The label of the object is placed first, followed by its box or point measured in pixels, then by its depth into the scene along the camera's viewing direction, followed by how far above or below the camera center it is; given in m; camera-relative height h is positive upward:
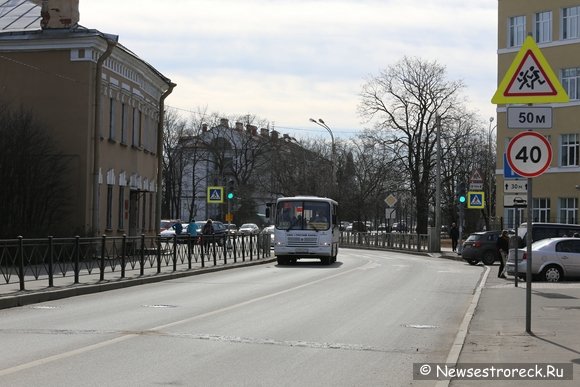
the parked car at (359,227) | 72.44 -0.07
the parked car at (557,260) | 26.16 -0.94
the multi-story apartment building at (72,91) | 32.03 +4.89
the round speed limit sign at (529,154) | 11.91 +1.02
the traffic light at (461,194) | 41.03 +1.59
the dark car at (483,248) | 38.81 -0.89
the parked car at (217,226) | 54.95 -0.13
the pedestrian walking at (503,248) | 28.33 -0.65
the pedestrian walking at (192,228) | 40.36 -0.20
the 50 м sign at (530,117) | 12.16 +1.56
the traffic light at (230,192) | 38.09 +1.43
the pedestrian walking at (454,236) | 51.34 -0.50
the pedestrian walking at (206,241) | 30.78 -0.60
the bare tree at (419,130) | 68.56 +7.73
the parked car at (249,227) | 74.82 -0.21
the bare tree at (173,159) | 84.00 +6.31
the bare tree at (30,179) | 29.55 +1.50
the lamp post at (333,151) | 65.47 +5.62
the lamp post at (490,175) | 82.88 +5.40
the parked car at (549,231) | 33.41 -0.07
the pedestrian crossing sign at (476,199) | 39.22 +1.30
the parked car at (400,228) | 99.47 -0.14
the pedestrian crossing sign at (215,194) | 37.06 +1.29
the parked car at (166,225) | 61.03 -0.11
